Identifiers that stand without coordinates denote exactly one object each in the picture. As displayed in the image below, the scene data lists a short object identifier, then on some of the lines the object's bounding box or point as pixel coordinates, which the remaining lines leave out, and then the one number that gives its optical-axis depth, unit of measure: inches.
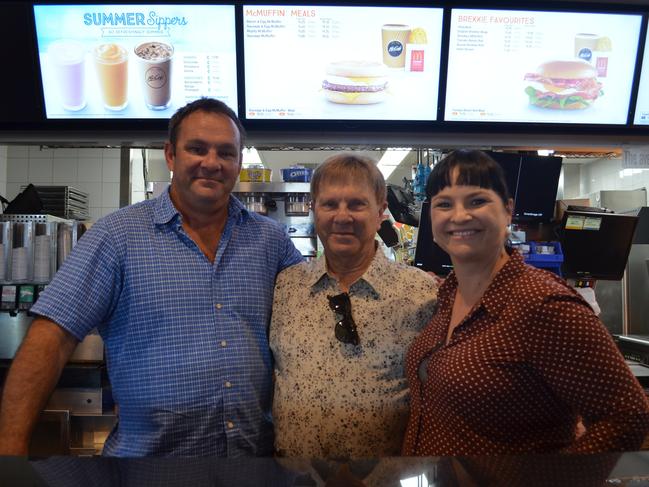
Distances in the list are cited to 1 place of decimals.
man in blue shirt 59.9
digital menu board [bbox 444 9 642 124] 109.8
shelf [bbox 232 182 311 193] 142.9
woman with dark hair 44.8
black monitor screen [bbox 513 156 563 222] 113.8
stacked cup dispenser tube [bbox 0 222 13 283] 115.4
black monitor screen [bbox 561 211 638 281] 115.0
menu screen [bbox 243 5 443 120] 107.8
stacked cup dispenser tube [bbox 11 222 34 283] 114.9
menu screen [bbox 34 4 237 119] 107.0
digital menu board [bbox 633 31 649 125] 113.6
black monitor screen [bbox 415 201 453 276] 113.2
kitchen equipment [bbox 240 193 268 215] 145.9
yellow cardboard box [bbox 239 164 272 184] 145.3
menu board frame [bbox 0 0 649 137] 108.1
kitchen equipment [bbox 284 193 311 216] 147.2
